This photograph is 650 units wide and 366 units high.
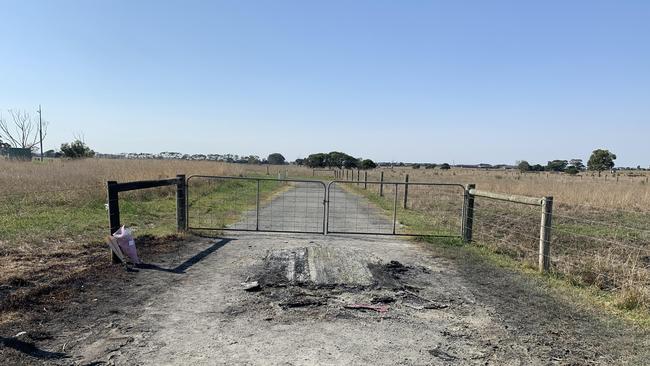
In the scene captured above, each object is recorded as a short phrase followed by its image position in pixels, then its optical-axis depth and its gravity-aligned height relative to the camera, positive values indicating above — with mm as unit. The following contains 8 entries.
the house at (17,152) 42334 -350
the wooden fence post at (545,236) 7039 -1223
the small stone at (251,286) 5639 -1744
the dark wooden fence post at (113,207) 6996 -909
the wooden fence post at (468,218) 9594 -1288
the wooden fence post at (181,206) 9656 -1183
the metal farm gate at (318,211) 11281 -1938
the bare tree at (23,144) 56500 +711
